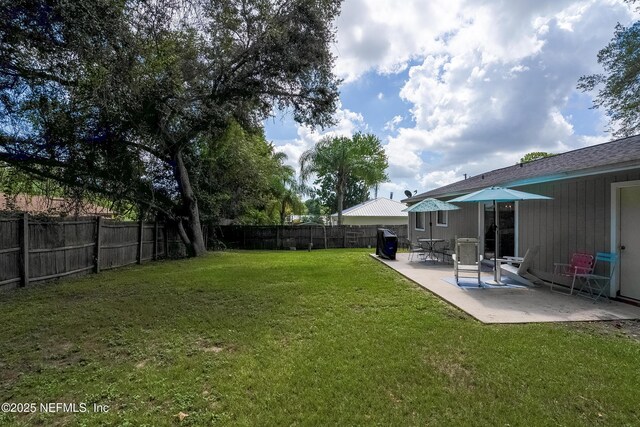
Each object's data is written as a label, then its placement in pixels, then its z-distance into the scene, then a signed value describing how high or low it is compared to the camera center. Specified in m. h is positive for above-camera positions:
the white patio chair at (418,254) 11.85 -1.32
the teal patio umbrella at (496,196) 6.71 +0.50
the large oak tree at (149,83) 4.72 +2.65
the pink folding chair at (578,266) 6.12 -0.87
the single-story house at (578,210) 5.69 +0.21
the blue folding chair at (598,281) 5.79 -1.17
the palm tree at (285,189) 24.33 +2.25
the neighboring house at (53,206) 8.25 +0.29
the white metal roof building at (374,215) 31.22 +0.39
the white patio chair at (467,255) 7.28 -0.80
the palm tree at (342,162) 26.17 +4.80
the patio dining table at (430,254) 11.28 -1.24
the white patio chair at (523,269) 7.04 -1.15
